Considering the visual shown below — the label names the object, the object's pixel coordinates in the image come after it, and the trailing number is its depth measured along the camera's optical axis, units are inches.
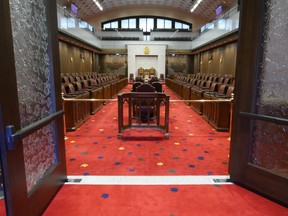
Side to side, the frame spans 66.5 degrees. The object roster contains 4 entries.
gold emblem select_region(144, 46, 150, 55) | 784.9
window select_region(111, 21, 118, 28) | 945.5
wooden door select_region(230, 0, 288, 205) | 80.4
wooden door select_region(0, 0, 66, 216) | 54.6
